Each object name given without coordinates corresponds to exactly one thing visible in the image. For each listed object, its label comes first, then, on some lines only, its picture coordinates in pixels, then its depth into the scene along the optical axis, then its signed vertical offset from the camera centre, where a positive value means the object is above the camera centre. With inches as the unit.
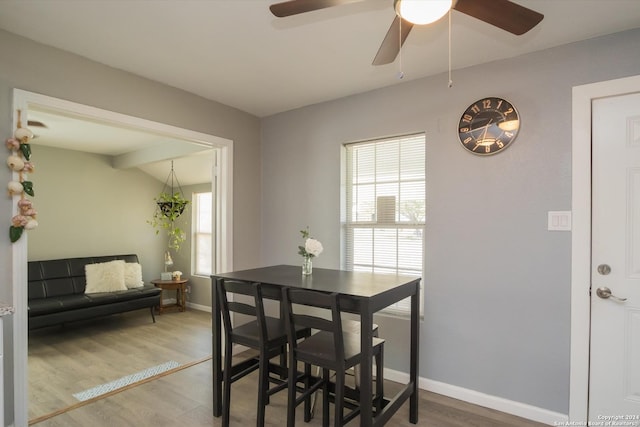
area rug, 105.7 -57.2
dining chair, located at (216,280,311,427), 80.4 -31.7
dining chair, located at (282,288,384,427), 69.7 -30.6
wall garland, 81.6 +7.3
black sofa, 151.8 -42.3
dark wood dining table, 69.2 -19.3
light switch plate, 87.0 -1.7
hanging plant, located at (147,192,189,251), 209.0 -2.2
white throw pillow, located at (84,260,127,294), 181.5 -35.6
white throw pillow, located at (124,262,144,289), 193.8 -36.5
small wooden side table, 203.9 -46.9
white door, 80.9 -11.8
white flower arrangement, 97.6 -10.3
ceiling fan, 51.3 +31.8
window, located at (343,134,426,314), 112.2 +2.3
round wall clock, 94.0 +25.1
